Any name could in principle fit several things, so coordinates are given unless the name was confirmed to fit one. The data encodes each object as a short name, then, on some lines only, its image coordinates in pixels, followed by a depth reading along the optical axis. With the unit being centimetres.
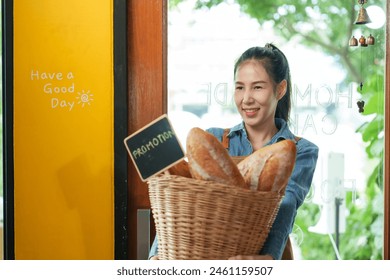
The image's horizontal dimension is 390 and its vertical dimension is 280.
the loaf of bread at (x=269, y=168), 176
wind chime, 201
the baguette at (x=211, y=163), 174
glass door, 202
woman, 201
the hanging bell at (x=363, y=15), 201
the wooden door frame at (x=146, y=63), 206
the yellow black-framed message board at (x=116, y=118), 204
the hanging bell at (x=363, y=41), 202
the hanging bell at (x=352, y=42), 202
